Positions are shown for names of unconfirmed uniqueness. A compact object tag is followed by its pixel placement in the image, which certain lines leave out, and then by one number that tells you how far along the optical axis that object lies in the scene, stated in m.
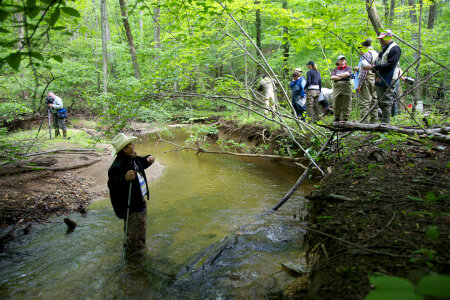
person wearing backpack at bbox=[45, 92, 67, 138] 11.19
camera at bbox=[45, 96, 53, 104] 11.28
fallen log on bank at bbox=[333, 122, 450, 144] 3.42
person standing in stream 4.13
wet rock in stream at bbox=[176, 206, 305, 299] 3.32
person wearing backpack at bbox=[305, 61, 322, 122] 8.79
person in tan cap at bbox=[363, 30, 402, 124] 5.56
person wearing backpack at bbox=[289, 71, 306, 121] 9.44
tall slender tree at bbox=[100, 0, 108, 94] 15.61
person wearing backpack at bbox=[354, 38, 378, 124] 6.48
